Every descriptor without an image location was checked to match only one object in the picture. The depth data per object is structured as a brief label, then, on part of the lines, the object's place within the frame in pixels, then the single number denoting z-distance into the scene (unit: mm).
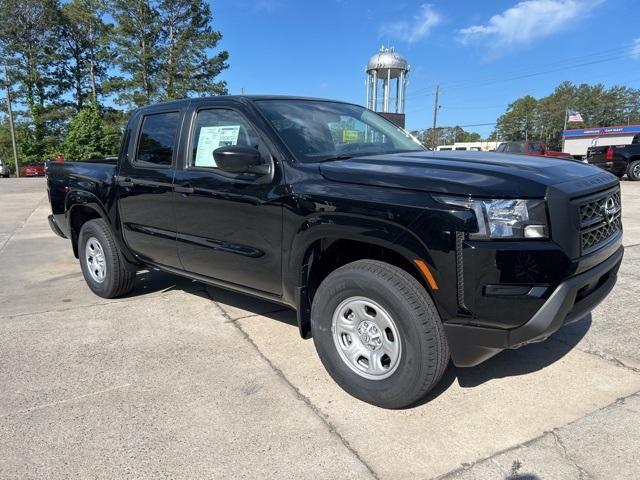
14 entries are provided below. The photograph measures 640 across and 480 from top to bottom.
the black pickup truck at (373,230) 2361
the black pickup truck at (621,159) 19406
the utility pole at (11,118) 42688
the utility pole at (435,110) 56781
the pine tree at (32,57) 45594
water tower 34875
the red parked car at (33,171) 43000
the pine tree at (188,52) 39344
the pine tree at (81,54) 46406
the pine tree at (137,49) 38250
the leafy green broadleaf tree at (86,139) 33188
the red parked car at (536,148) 22342
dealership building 39538
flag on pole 72125
